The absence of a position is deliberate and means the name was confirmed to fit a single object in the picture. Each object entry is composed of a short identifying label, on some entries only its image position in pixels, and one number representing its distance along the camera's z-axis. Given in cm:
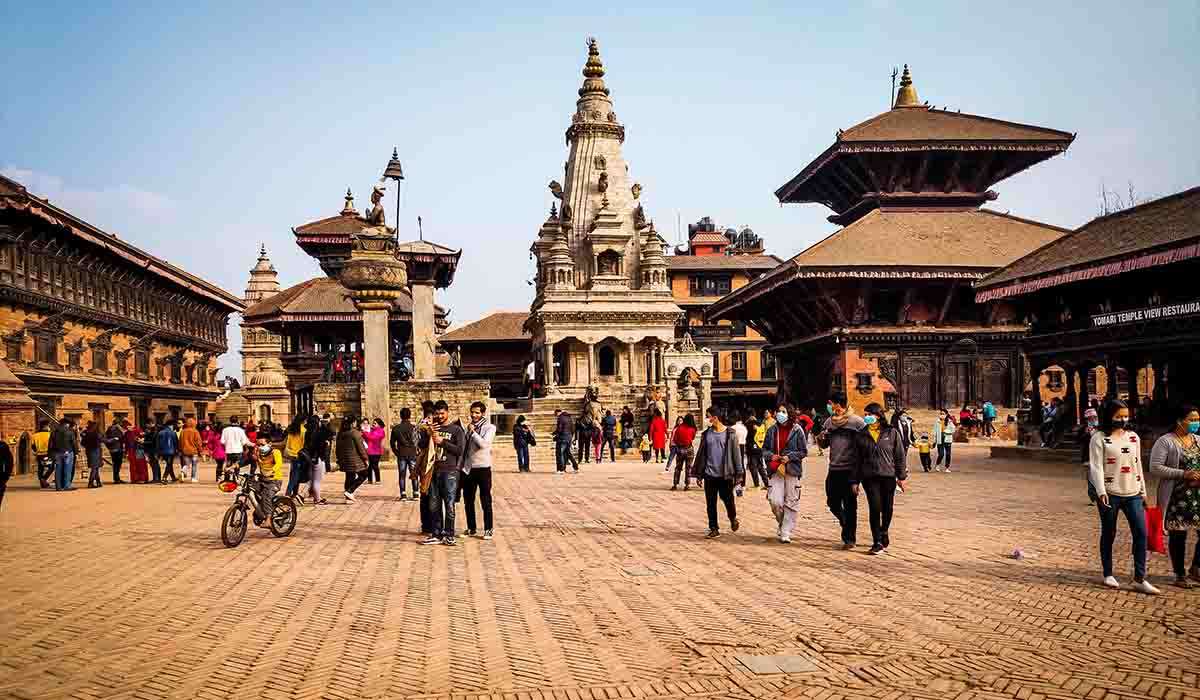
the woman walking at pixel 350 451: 1495
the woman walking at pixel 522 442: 2367
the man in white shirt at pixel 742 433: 1700
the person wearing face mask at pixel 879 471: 998
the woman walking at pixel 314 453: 1517
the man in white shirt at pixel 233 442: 2005
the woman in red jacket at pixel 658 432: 2514
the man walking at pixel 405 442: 1541
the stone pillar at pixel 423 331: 2894
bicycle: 1099
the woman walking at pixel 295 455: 1552
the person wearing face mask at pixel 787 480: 1080
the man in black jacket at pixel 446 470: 1086
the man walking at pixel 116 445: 2284
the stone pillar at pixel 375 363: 2278
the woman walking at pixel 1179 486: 791
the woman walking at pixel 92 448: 2119
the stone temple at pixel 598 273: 5306
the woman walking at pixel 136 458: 2242
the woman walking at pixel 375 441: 1855
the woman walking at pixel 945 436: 2095
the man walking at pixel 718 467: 1112
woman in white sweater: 798
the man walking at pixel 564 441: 2297
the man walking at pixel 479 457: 1094
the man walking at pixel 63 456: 2017
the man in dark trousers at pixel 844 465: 1019
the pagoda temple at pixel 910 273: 3347
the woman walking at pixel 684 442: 1805
